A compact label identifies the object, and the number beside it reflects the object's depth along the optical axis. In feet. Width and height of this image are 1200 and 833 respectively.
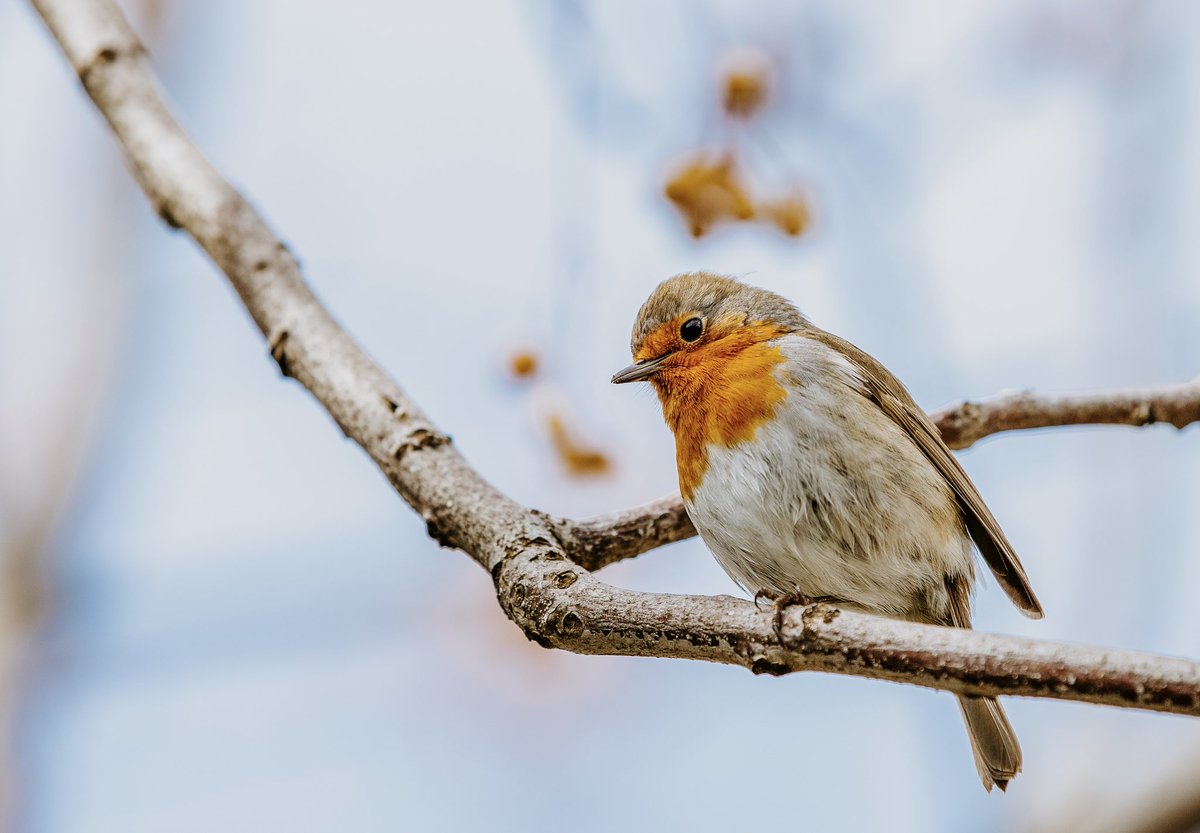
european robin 19.03
